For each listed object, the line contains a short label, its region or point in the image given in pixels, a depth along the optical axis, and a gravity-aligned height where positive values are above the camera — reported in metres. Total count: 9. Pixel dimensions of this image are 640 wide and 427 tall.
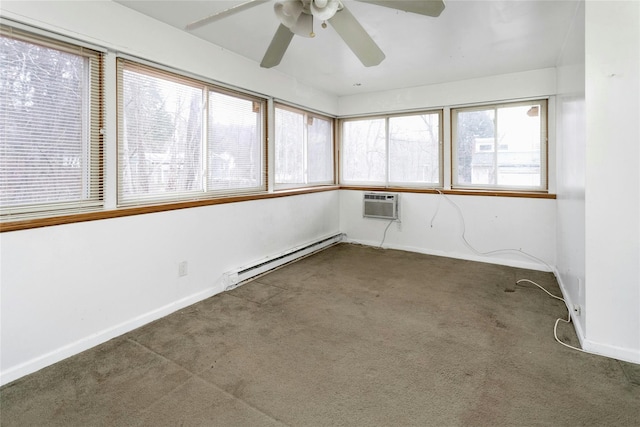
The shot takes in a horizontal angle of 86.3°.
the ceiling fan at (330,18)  1.66 +1.01
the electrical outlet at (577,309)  2.41 -0.72
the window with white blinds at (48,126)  1.98 +0.53
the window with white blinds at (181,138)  2.61 +0.66
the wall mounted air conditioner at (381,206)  4.90 +0.07
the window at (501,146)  4.06 +0.81
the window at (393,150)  4.75 +0.90
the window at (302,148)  4.36 +0.89
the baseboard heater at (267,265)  3.33 -0.60
